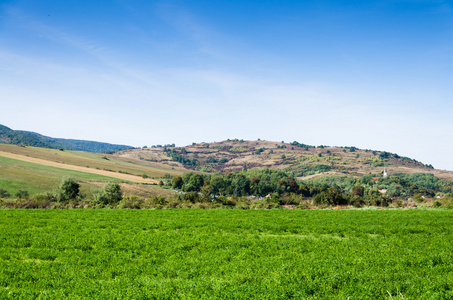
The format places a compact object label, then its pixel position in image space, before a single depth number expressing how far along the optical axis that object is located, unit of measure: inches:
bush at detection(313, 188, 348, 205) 1832.1
